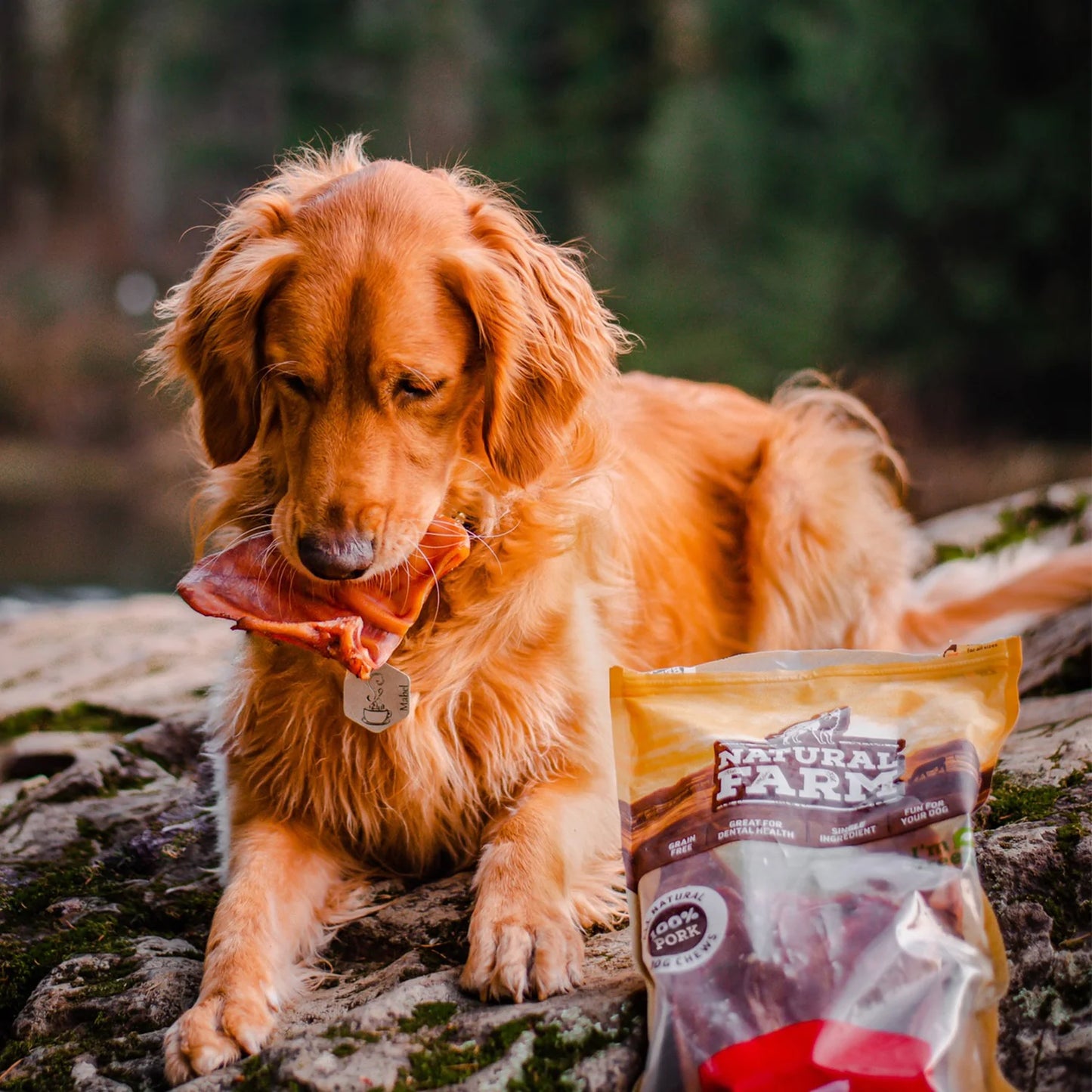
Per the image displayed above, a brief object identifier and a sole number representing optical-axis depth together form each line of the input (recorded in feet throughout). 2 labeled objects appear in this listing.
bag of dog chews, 3.83
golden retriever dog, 4.39
